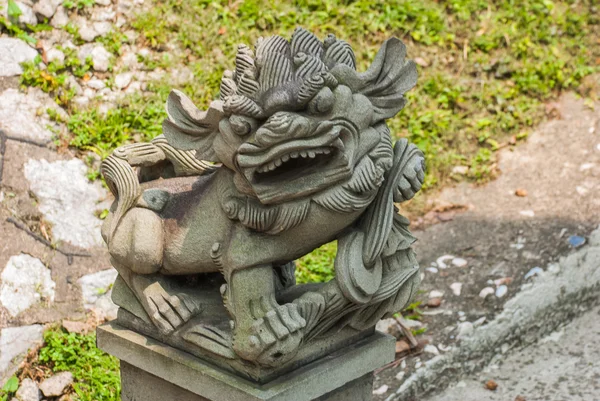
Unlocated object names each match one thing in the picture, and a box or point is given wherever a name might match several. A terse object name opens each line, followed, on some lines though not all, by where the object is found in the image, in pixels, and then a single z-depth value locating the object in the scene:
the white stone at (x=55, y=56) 4.86
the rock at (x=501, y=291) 4.43
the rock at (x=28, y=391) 3.81
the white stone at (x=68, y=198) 4.39
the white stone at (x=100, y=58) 4.96
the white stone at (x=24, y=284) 4.04
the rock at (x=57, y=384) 3.82
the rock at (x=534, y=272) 4.49
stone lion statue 2.47
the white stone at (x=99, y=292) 4.18
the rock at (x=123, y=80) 4.94
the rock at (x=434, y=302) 4.46
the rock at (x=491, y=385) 4.11
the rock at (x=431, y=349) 4.14
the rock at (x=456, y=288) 4.52
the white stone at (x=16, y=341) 3.88
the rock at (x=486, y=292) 4.46
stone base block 2.62
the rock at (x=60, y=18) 4.99
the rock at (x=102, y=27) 5.07
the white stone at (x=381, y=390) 3.93
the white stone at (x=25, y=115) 4.56
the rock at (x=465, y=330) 4.23
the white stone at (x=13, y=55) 4.71
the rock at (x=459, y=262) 4.73
